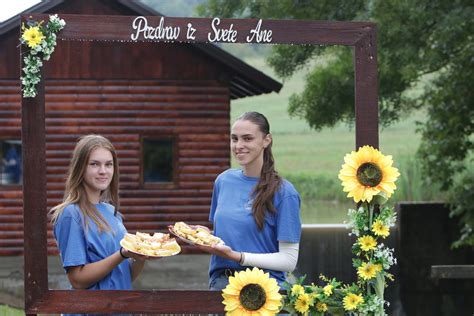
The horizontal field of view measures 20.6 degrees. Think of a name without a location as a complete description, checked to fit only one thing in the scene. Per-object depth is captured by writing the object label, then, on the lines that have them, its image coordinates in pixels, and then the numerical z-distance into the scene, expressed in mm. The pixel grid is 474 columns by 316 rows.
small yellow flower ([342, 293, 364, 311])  5525
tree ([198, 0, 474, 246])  15789
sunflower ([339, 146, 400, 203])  5560
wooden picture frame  5467
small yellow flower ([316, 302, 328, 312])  5574
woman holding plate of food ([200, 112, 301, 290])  5427
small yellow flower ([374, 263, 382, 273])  5578
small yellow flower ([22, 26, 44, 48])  5471
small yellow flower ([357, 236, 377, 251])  5596
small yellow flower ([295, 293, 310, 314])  5502
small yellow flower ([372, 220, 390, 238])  5587
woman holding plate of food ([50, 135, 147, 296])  5226
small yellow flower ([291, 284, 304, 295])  5485
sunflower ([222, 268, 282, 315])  5297
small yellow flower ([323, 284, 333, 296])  5547
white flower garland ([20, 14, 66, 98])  5467
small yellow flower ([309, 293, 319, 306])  5511
